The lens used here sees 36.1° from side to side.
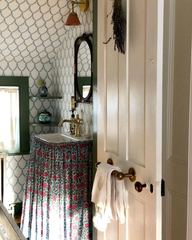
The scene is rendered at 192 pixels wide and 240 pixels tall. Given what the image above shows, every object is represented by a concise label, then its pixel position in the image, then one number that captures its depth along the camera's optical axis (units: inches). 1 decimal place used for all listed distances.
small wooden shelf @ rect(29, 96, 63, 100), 156.2
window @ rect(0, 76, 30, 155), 160.9
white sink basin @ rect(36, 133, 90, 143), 125.1
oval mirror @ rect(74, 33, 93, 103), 121.8
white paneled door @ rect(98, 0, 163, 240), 56.2
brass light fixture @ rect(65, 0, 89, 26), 116.7
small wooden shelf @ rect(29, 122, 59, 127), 158.1
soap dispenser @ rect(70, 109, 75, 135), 129.6
